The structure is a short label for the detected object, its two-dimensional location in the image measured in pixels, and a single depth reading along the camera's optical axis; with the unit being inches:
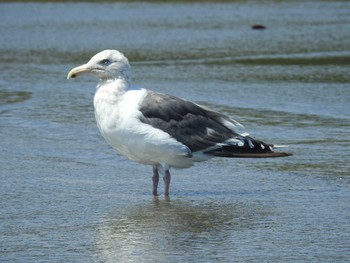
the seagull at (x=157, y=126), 541.6
